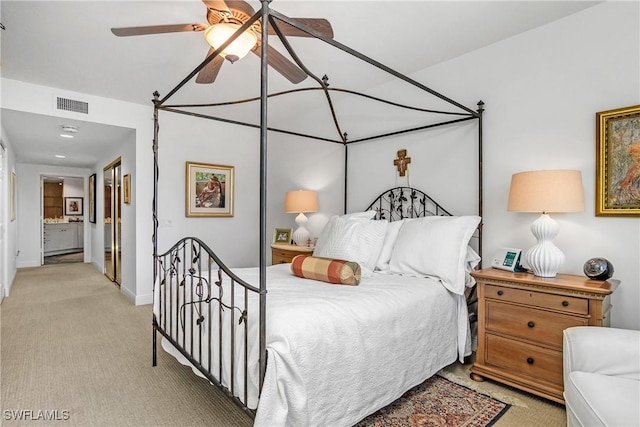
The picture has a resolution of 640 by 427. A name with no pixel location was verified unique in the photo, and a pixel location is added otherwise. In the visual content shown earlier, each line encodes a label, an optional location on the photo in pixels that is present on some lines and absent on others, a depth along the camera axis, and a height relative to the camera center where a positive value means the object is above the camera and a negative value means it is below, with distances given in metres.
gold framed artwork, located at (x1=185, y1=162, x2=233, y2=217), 4.66 +0.28
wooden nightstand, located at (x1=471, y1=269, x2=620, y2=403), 1.99 -0.67
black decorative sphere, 2.09 -0.35
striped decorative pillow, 2.30 -0.40
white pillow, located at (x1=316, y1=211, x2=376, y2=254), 3.12 -0.05
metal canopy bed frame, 1.51 -0.34
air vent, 3.78 +1.16
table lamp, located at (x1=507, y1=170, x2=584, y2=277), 2.14 +0.06
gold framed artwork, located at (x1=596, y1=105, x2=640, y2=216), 2.14 +0.31
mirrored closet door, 5.47 -0.15
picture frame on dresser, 4.58 -0.33
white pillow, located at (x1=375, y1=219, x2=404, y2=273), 2.81 -0.29
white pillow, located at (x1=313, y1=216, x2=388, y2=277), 2.78 -0.26
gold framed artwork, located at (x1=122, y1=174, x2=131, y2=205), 4.68 +0.30
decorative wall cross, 3.41 +0.48
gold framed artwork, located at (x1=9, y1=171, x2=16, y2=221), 5.22 +0.17
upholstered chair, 1.27 -0.69
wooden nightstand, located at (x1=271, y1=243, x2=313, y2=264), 3.94 -0.47
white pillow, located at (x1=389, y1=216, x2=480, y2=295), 2.45 -0.28
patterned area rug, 1.93 -1.16
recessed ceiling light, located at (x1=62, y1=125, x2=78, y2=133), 4.25 +1.01
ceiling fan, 1.86 +1.03
